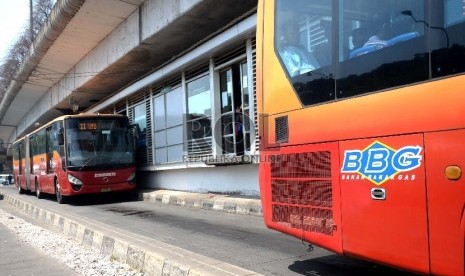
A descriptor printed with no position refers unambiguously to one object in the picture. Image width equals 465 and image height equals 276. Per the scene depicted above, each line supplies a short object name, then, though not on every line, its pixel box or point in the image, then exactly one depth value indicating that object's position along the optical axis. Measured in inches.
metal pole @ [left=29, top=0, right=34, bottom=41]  1147.9
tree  1427.2
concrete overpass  527.8
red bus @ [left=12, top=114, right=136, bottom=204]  612.4
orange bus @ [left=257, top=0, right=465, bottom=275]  125.0
